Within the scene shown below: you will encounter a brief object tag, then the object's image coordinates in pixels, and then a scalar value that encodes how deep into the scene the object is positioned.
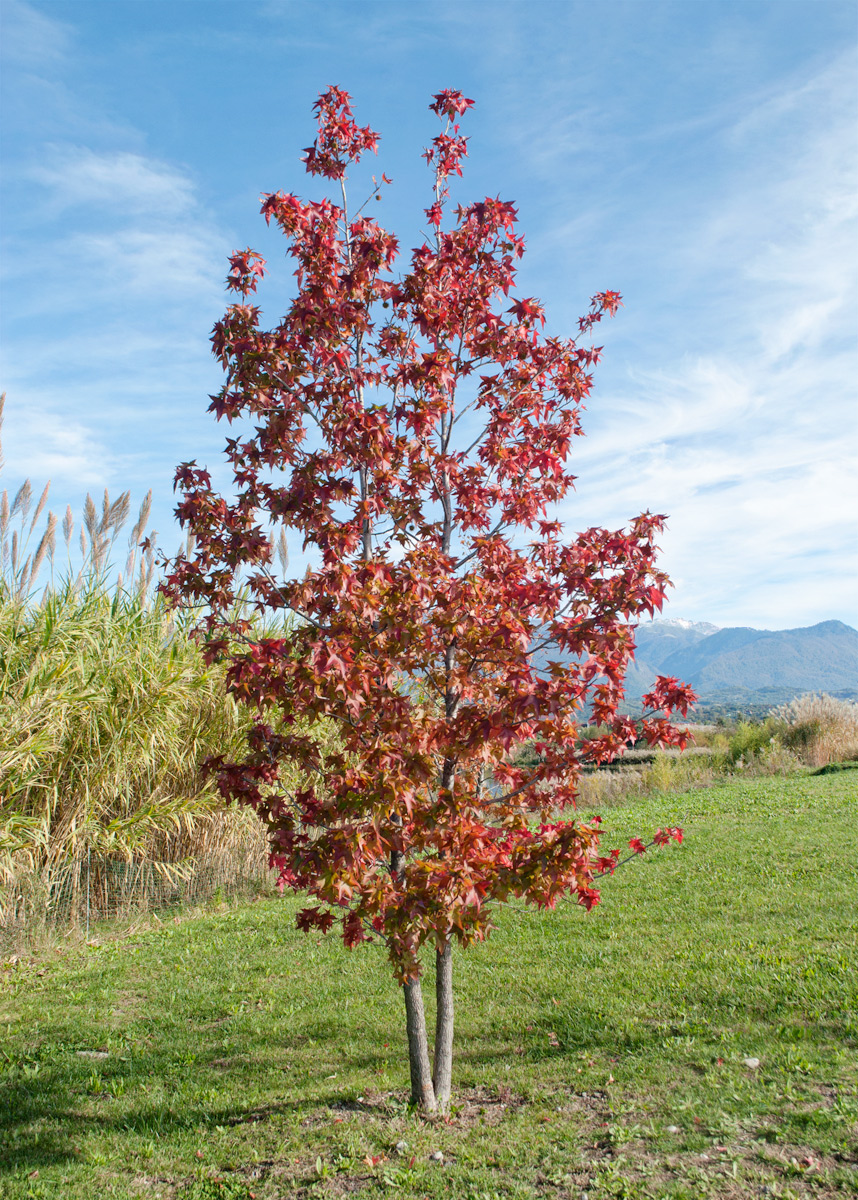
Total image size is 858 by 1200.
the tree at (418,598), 3.30
